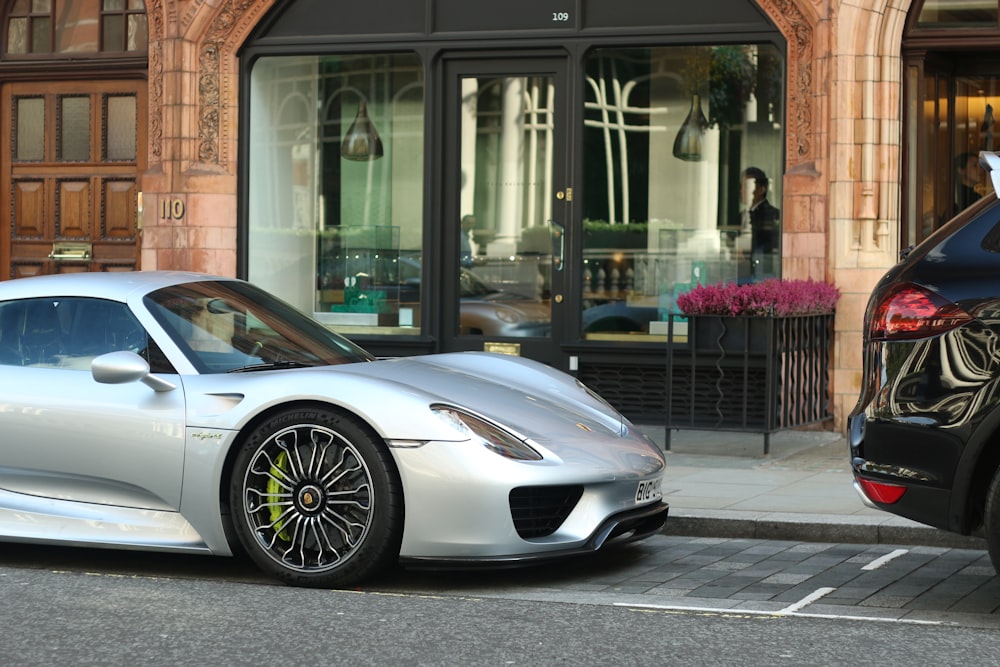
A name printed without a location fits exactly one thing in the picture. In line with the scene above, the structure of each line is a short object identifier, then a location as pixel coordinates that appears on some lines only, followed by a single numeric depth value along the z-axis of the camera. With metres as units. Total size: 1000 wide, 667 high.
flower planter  10.02
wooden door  13.69
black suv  5.41
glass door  12.26
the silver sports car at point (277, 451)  5.92
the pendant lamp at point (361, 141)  13.06
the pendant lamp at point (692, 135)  12.14
